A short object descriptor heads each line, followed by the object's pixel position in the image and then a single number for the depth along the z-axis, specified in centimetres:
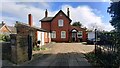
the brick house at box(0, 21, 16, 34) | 2348
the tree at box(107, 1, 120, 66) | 523
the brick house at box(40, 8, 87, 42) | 1627
